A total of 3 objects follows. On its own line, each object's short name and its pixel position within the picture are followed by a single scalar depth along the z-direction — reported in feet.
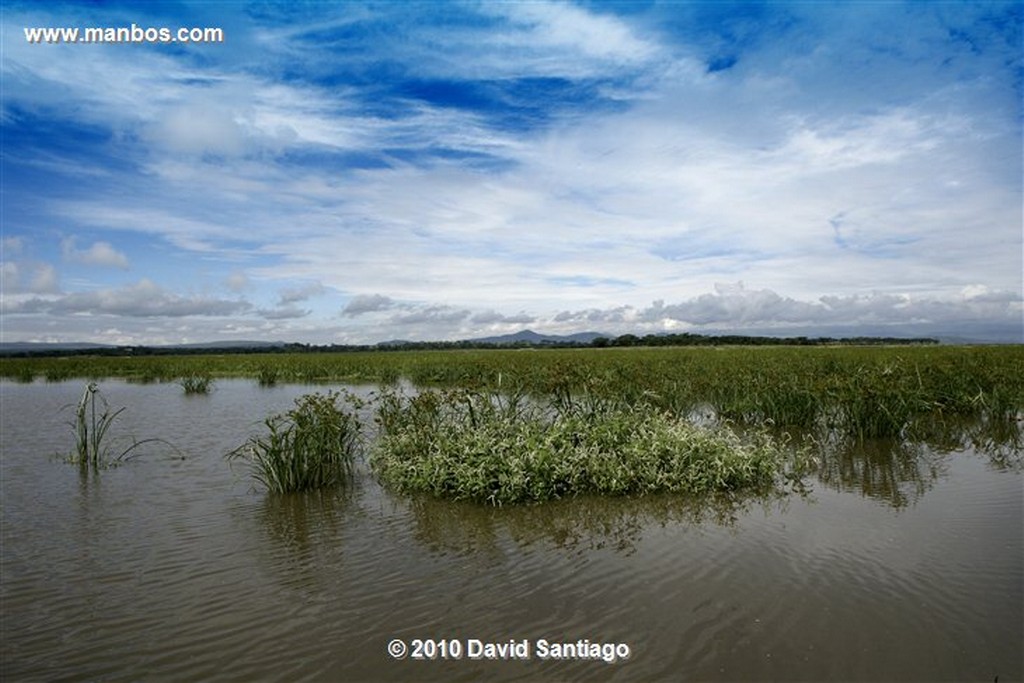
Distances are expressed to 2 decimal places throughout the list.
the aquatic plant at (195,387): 86.27
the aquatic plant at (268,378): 102.06
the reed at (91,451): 35.00
